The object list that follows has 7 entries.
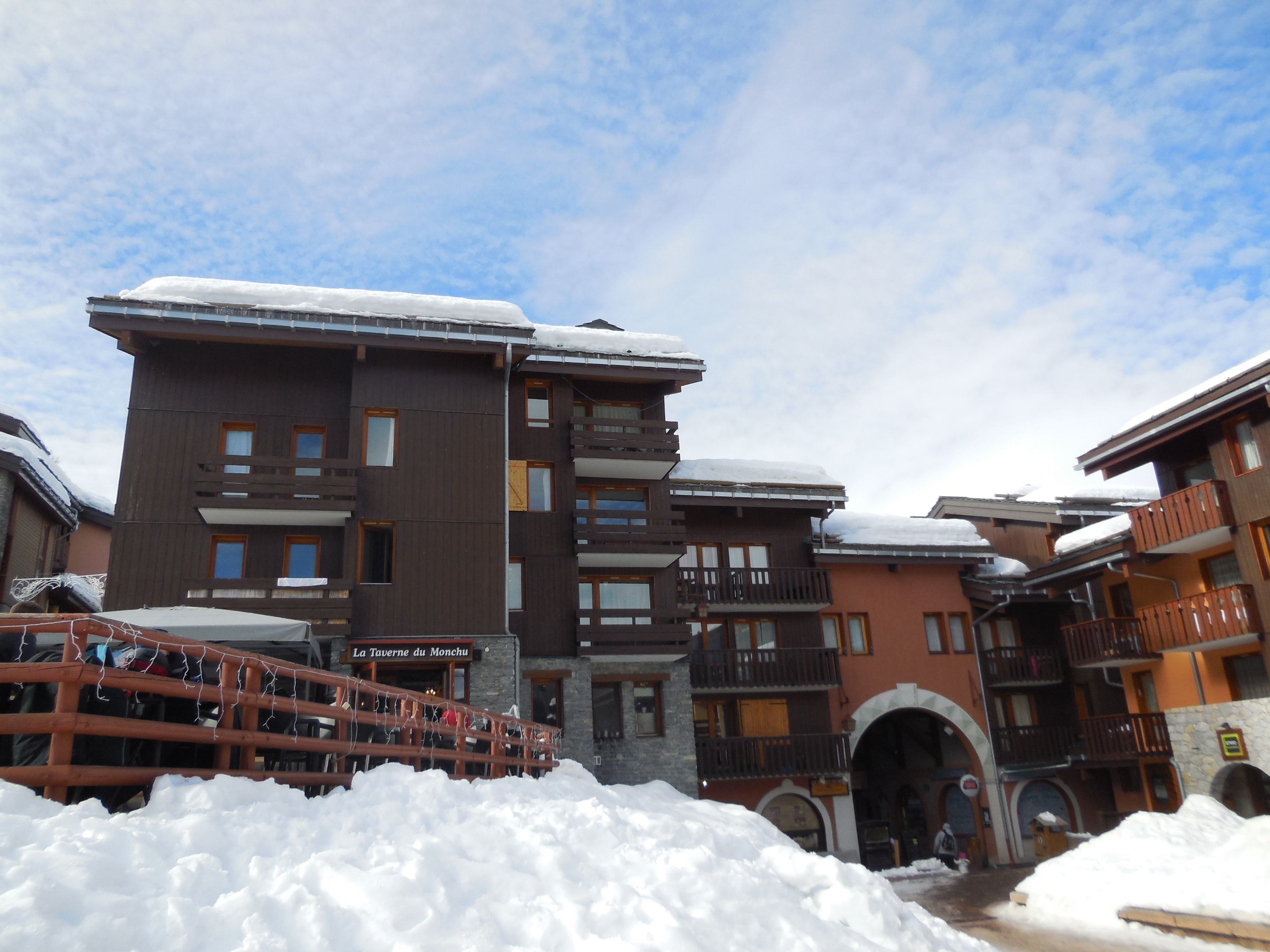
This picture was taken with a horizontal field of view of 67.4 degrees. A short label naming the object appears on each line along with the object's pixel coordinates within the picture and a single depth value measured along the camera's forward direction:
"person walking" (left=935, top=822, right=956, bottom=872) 25.97
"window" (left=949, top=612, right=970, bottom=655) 29.59
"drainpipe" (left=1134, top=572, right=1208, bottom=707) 23.98
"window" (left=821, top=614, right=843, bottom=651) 28.58
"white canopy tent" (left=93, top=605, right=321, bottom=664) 12.81
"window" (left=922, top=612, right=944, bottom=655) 29.50
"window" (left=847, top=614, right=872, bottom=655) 28.83
